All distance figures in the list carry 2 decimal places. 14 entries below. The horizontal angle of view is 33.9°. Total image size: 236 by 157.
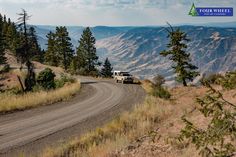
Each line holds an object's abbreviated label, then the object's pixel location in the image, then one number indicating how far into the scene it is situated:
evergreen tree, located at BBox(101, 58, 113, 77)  114.39
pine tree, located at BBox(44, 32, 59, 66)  105.59
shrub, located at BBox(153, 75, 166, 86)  73.03
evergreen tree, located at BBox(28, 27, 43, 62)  55.96
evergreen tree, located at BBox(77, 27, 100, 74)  100.81
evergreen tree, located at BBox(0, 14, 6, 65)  91.38
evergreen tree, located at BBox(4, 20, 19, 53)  99.39
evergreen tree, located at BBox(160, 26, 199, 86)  55.56
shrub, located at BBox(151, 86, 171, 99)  34.08
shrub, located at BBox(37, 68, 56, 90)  50.64
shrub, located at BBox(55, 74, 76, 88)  49.53
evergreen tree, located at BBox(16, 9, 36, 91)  53.84
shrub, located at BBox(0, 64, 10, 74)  71.11
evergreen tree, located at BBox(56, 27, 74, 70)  99.94
